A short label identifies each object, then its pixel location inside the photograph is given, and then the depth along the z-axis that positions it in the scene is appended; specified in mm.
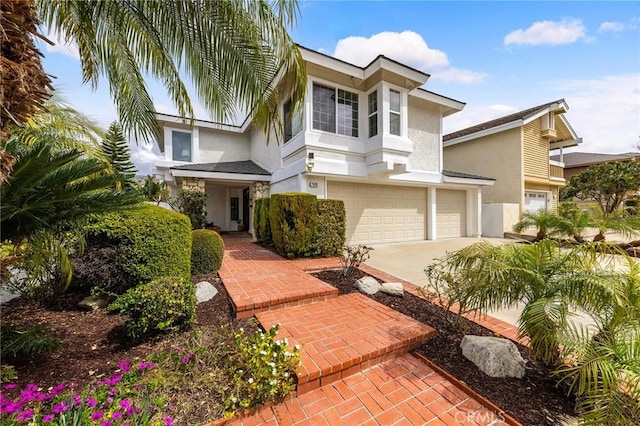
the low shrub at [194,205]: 10398
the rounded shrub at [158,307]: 3172
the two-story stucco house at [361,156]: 9516
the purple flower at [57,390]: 2294
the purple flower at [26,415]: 1948
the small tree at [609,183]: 14281
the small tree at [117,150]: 15180
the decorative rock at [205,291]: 4629
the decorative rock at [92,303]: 4160
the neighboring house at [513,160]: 14414
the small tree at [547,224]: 10586
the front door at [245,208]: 15688
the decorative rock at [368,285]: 5211
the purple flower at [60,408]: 1984
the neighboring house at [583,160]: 25694
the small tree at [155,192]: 12820
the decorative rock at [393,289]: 5031
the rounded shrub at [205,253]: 5938
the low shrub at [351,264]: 6133
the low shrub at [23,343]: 2752
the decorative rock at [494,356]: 2816
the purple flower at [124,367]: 2635
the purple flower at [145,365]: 2619
